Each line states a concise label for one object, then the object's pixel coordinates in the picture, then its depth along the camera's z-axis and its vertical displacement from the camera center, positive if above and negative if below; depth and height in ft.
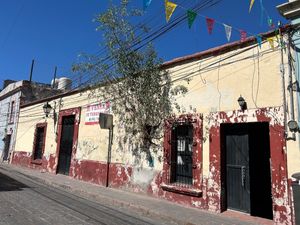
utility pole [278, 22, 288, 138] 18.62 +5.79
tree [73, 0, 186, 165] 26.82 +6.71
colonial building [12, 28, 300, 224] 18.89 +0.88
